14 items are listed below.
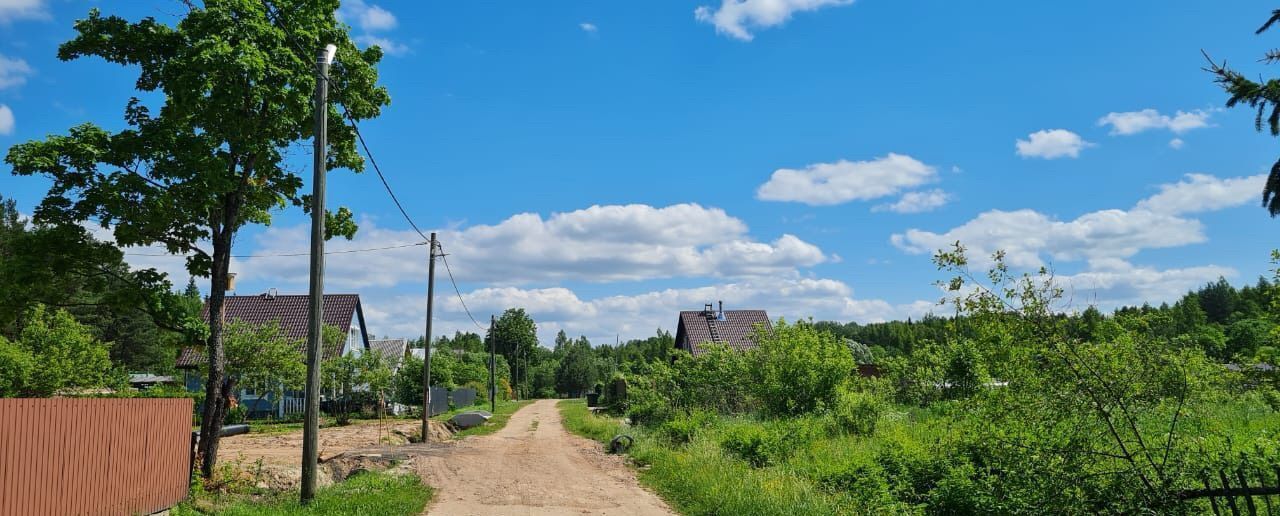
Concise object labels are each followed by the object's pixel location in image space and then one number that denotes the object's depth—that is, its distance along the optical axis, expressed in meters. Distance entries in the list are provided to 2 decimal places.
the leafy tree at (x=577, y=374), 108.15
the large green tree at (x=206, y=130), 12.64
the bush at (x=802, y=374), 24.03
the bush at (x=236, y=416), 36.59
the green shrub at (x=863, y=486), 9.25
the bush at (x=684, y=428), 21.33
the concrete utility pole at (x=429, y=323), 25.95
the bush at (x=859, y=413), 19.95
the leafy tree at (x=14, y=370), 29.14
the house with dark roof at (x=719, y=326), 51.59
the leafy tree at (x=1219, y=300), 82.66
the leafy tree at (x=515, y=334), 117.75
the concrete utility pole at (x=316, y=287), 12.03
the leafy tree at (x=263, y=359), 27.33
